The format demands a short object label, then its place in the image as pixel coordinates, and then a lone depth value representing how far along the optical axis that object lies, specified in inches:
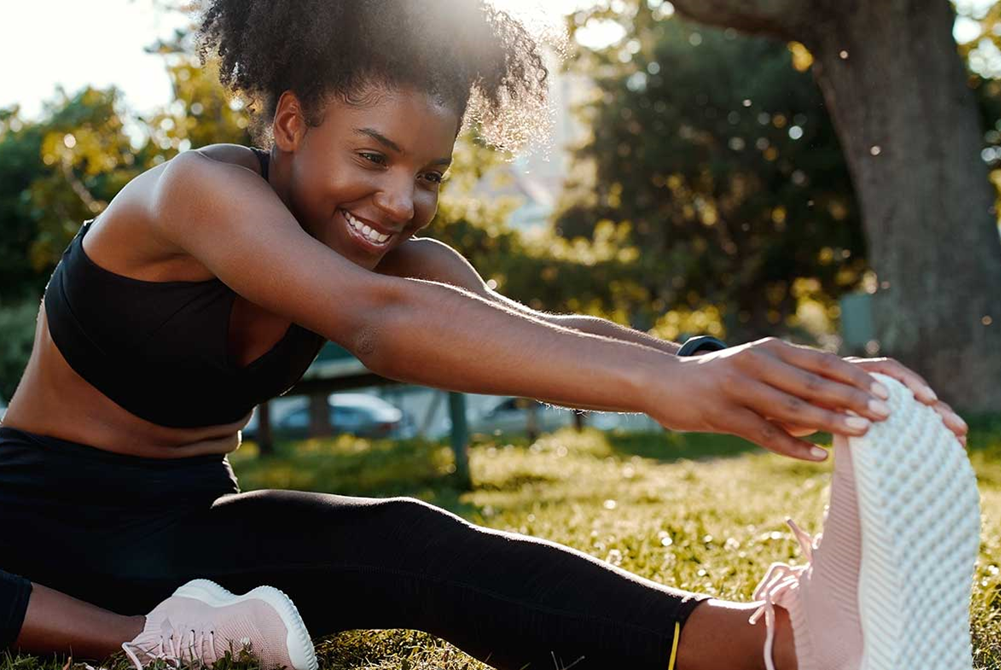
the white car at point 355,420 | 900.0
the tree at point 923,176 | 404.2
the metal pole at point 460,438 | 285.4
